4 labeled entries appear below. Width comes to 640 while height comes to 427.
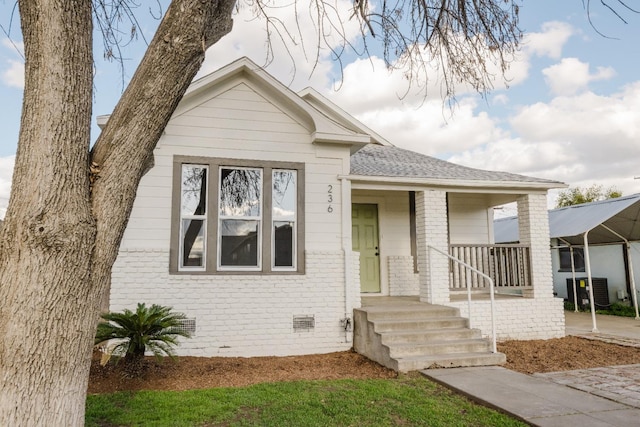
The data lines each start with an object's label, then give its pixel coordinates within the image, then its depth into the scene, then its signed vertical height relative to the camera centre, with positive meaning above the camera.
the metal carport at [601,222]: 11.26 +1.37
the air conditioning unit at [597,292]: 13.20 -0.56
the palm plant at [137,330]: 5.47 -0.67
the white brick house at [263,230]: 6.96 +0.76
